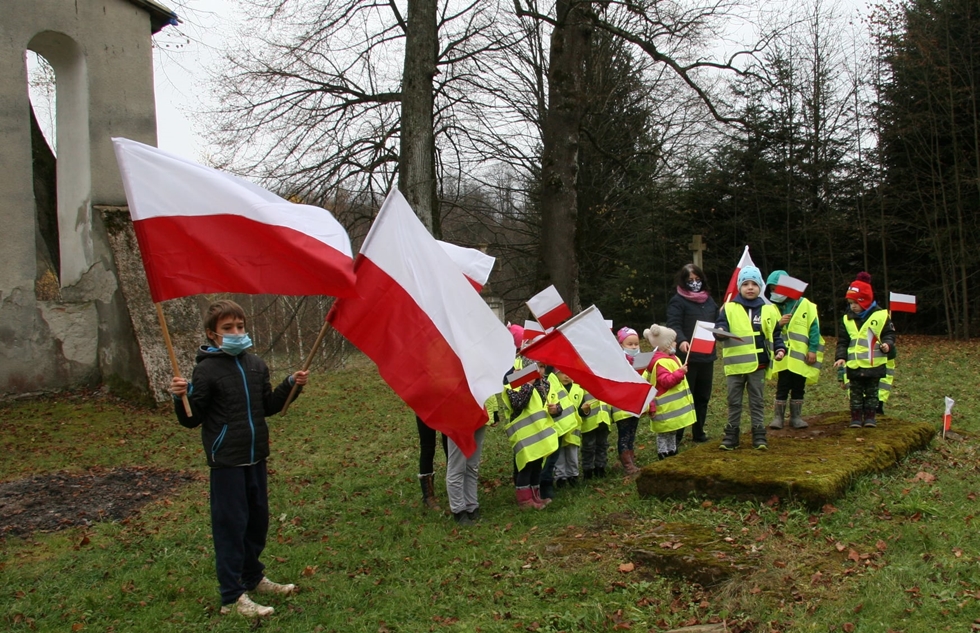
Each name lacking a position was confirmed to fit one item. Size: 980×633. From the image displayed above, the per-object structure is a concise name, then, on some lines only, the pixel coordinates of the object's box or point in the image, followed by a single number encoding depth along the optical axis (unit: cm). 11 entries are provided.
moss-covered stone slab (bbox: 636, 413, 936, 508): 603
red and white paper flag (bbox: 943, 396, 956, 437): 835
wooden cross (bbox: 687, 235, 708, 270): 1845
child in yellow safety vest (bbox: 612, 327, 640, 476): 821
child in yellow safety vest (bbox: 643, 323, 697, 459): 826
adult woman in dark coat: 905
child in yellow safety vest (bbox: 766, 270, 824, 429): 802
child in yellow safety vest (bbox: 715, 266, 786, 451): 732
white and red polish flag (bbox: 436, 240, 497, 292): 734
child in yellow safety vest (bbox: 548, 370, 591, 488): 792
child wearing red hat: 813
